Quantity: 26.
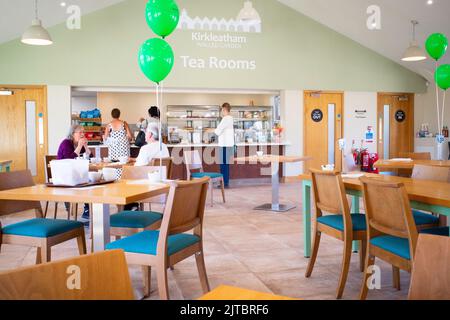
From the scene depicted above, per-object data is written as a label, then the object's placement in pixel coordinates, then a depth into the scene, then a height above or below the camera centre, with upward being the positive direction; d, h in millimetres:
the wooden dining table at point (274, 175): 6070 -476
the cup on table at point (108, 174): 3251 -224
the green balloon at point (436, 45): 6445 +1487
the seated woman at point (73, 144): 5070 +16
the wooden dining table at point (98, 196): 2451 -307
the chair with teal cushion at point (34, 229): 2746 -562
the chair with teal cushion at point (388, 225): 2260 -473
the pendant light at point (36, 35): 6191 +1629
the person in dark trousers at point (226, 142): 8184 +38
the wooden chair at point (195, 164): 6859 -329
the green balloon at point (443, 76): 6207 +975
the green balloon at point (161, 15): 3551 +1098
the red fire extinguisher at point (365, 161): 10547 -459
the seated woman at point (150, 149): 4902 -52
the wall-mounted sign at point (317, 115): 10453 +697
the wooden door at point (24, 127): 8922 +400
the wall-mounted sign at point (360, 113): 10688 +740
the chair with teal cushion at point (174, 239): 2307 -567
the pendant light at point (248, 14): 8523 +2881
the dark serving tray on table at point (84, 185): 2951 -281
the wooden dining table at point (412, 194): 2396 -327
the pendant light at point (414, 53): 7625 +1614
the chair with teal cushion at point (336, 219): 2895 -577
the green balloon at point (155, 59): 3552 +729
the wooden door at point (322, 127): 10422 +401
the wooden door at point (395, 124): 11023 +487
